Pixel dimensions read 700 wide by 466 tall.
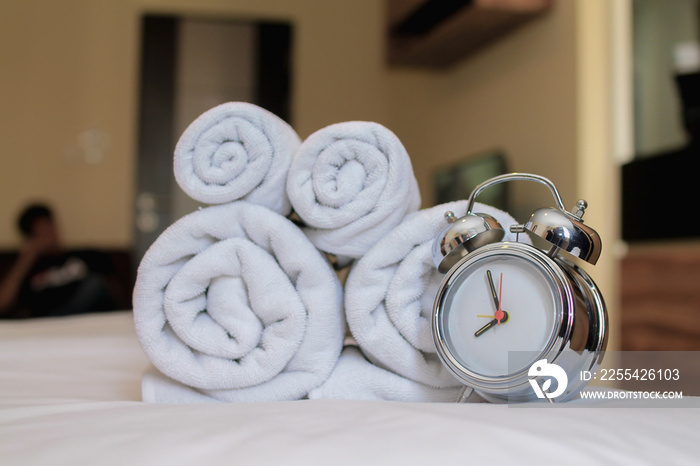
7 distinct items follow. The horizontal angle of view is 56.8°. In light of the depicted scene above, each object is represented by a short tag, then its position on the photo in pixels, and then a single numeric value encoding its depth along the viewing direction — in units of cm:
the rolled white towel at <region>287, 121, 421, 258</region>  65
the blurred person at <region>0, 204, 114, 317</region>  304
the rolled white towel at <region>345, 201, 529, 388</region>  66
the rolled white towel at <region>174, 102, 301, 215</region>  67
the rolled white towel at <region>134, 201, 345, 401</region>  65
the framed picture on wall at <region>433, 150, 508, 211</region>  281
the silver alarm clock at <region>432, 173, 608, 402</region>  59
